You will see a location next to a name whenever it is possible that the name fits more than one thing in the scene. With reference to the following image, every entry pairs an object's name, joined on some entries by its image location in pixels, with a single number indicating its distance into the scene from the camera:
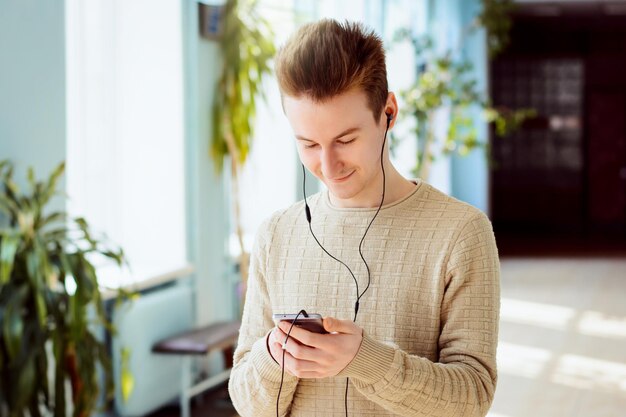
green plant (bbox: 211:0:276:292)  6.14
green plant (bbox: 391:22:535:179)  9.13
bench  5.38
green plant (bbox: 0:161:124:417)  3.69
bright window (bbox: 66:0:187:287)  5.55
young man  1.58
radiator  5.25
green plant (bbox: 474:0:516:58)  10.96
